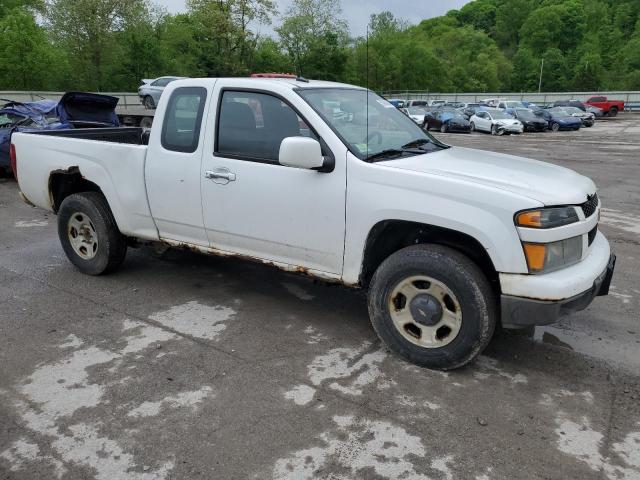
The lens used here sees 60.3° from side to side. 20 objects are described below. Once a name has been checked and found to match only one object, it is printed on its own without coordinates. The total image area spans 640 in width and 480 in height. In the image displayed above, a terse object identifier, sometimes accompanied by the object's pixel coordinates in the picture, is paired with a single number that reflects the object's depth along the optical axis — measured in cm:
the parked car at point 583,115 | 3553
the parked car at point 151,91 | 2458
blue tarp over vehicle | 1123
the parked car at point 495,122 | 2933
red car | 4659
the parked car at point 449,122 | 3103
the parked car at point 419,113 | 3328
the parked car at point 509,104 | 3809
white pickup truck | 328
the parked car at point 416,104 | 4556
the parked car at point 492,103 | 4047
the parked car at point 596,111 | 4502
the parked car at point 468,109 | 3617
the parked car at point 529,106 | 3597
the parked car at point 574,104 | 4409
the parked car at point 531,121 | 3125
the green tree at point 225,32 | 5125
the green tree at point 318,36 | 6003
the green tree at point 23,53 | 4238
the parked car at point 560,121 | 3200
